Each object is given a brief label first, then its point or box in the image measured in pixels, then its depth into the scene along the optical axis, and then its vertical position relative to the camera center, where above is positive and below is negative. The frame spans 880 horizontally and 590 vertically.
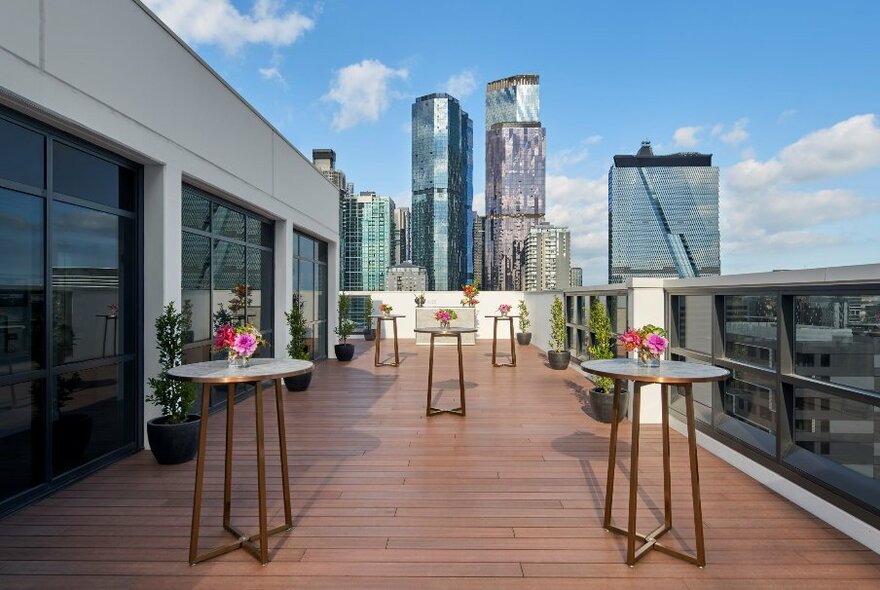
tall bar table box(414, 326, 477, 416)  4.86 -0.41
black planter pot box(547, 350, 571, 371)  7.89 -1.08
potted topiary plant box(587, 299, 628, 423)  4.47 -0.66
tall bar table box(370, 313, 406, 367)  8.47 -1.14
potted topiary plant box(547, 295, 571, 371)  7.91 -0.80
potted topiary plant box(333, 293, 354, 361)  9.14 -0.93
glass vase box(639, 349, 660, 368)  2.29 -0.31
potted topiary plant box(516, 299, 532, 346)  12.15 -0.79
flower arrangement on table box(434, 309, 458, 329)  6.18 -0.25
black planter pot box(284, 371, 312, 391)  6.18 -1.16
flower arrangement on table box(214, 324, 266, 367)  2.25 -0.22
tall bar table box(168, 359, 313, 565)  2.02 -0.57
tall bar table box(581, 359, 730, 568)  2.00 -0.62
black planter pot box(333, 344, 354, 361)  9.13 -1.08
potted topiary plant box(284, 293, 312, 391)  6.18 -0.67
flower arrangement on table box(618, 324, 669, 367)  2.26 -0.23
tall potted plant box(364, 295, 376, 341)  13.12 -0.75
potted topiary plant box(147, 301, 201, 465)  3.35 -0.84
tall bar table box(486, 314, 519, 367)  8.55 -1.13
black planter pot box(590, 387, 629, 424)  4.45 -1.05
